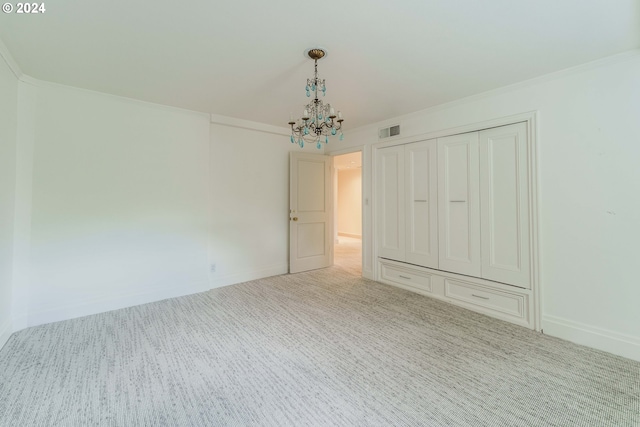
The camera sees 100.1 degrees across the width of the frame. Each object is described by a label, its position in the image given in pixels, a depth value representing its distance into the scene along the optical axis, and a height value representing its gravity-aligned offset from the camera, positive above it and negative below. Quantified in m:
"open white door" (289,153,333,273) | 4.55 +0.13
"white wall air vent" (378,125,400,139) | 3.79 +1.27
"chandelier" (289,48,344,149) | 2.34 +0.90
